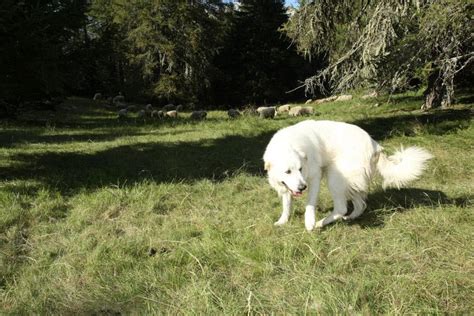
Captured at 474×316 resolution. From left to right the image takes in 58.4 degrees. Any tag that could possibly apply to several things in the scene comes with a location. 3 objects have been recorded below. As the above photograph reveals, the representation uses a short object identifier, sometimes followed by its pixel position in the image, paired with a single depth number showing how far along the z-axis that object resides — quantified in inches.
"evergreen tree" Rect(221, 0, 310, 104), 1311.4
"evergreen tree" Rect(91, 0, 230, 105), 1117.7
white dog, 180.1
